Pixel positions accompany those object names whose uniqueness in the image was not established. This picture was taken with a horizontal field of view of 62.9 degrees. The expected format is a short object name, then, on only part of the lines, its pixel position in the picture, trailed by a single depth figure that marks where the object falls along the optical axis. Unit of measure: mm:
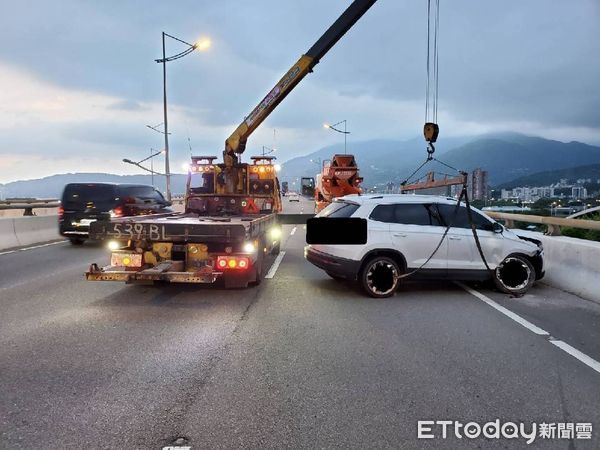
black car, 14820
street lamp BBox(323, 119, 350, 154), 52625
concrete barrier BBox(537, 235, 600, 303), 7980
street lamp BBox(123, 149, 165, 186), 41819
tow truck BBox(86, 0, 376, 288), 7469
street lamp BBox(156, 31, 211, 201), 26772
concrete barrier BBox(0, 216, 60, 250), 15117
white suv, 7863
